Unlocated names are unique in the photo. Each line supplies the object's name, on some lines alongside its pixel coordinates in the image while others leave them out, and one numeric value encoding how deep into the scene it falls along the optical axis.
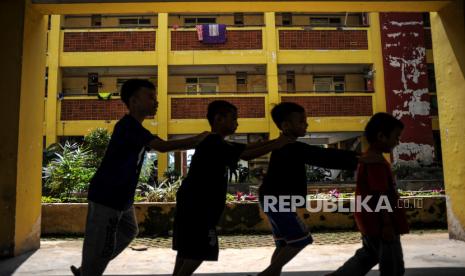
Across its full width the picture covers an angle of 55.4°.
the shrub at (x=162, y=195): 7.89
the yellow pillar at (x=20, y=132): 5.06
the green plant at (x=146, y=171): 10.45
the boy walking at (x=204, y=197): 2.74
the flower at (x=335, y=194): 8.29
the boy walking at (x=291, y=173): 2.93
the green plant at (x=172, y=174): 15.93
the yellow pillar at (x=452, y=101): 5.75
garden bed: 7.16
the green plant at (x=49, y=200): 7.49
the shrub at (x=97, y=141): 14.77
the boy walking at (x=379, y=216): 2.62
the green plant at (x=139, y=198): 7.97
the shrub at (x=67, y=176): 8.24
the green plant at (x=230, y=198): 8.02
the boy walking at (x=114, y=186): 2.71
